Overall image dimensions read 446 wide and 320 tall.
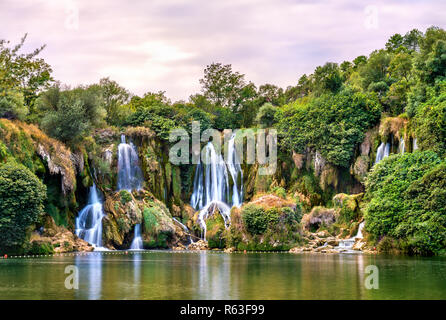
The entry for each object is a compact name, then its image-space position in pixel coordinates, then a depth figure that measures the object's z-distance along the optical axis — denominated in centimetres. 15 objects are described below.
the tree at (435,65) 5209
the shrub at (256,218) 4738
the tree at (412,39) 8506
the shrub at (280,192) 5231
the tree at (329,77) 6588
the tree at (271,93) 8019
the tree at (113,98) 6789
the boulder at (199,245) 5199
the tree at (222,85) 8206
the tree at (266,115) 6869
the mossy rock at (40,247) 4094
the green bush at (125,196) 5372
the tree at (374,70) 6594
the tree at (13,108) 4719
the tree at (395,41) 8675
